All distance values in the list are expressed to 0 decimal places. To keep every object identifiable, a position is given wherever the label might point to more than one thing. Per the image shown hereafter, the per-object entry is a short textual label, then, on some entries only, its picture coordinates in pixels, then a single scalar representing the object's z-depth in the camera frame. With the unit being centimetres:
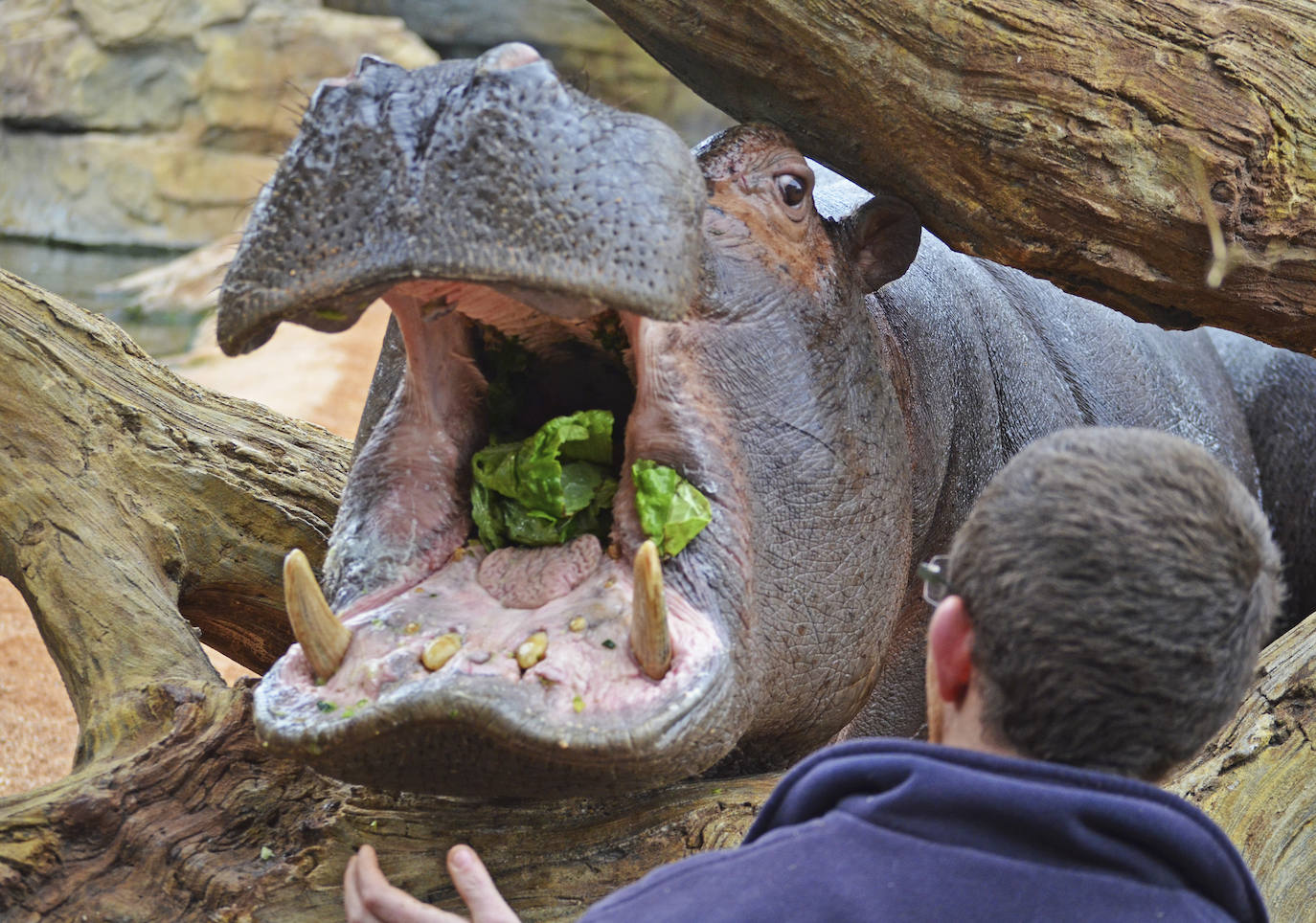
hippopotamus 403
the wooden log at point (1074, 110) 504
